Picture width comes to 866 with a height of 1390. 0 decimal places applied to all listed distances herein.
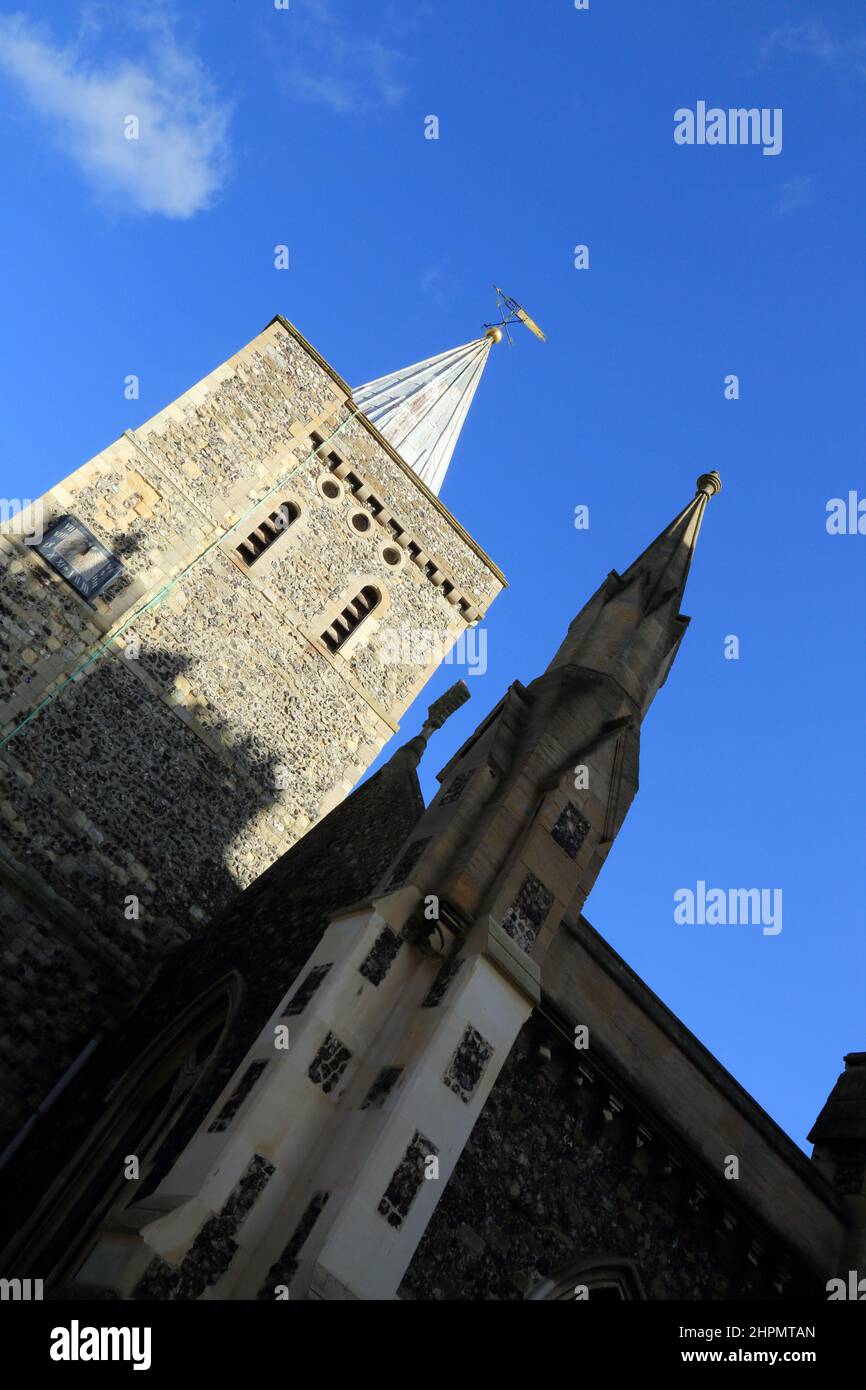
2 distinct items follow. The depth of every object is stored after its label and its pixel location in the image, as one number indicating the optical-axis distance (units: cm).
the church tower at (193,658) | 1247
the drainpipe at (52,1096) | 1051
